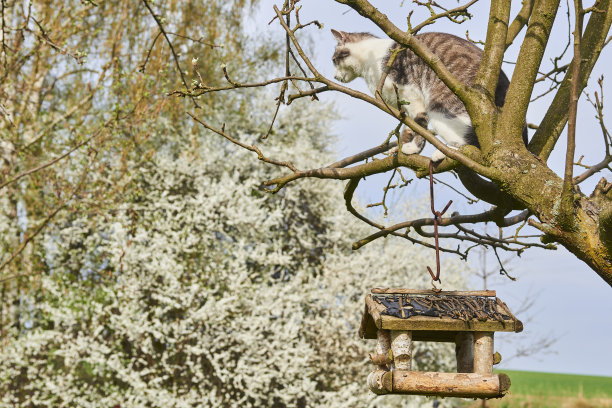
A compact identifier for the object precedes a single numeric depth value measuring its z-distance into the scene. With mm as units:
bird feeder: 4465
